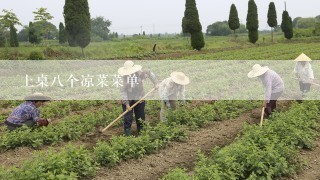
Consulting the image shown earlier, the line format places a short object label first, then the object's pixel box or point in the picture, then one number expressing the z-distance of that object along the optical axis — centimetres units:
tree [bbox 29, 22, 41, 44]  3862
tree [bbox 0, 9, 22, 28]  2664
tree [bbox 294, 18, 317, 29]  8829
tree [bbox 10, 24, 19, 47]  2998
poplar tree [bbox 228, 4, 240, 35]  4225
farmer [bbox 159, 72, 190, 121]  826
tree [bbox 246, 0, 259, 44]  4047
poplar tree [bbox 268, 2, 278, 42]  4600
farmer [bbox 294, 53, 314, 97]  1108
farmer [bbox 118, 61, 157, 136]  799
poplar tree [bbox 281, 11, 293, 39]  4509
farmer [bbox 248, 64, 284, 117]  861
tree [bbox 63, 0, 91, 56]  2561
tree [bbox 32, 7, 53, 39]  2858
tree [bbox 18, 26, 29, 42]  6362
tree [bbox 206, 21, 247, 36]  7638
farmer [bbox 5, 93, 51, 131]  779
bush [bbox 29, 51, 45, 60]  2333
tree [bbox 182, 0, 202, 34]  3294
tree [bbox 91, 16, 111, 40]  7300
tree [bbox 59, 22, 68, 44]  4439
